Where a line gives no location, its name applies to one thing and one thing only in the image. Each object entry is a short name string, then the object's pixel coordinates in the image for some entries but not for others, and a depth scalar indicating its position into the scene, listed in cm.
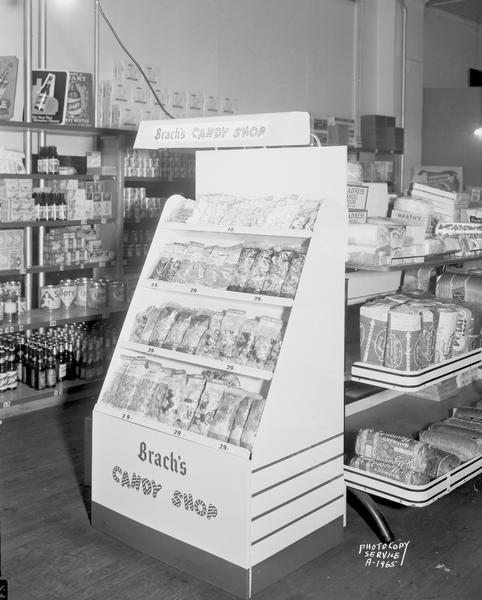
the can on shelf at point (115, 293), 640
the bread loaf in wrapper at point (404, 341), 348
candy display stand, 319
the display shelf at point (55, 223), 566
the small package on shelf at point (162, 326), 359
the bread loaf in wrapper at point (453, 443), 396
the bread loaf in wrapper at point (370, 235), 362
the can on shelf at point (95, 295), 632
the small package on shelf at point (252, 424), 316
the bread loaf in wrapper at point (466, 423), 418
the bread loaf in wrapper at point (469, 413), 440
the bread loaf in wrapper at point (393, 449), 366
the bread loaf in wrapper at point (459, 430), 402
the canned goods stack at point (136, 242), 676
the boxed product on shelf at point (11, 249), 580
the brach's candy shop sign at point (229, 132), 344
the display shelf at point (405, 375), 346
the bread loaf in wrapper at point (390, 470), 357
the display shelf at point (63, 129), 566
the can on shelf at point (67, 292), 623
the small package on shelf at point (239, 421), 321
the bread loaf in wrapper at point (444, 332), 372
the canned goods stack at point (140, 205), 668
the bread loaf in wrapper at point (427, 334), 357
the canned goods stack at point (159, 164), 668
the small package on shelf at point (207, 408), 332
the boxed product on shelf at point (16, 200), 569
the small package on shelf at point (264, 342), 328
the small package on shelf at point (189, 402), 338
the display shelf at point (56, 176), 568
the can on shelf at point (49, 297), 616
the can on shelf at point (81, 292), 634
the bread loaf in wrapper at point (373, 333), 358
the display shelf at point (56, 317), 565
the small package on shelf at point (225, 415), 325
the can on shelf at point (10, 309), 571
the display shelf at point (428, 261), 354
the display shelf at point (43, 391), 554
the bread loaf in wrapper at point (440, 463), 371
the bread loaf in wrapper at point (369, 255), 357
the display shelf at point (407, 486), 348
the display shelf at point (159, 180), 664
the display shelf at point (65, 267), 591
